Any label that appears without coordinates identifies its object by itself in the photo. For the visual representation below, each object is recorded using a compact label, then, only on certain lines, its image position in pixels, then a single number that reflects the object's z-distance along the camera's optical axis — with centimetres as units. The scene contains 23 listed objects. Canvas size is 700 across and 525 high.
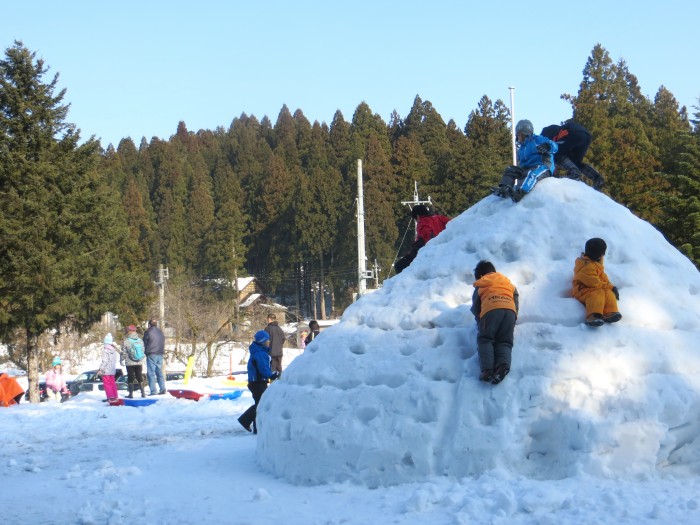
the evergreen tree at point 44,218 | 2353
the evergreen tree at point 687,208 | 2564
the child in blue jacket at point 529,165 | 870
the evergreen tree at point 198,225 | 7025
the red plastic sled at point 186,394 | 1719
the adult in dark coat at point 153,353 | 1766
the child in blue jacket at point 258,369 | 1150
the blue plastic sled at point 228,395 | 1673
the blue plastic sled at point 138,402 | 1574
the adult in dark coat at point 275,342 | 1560
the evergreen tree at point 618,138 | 3881
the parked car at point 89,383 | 2967
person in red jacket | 1046
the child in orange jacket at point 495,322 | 684
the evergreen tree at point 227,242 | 6762
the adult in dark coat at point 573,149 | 934
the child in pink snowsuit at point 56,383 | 2414
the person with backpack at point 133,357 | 1766
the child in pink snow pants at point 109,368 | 1739
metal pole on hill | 3120
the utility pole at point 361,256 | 2955
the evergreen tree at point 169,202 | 7050
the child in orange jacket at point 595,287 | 708
